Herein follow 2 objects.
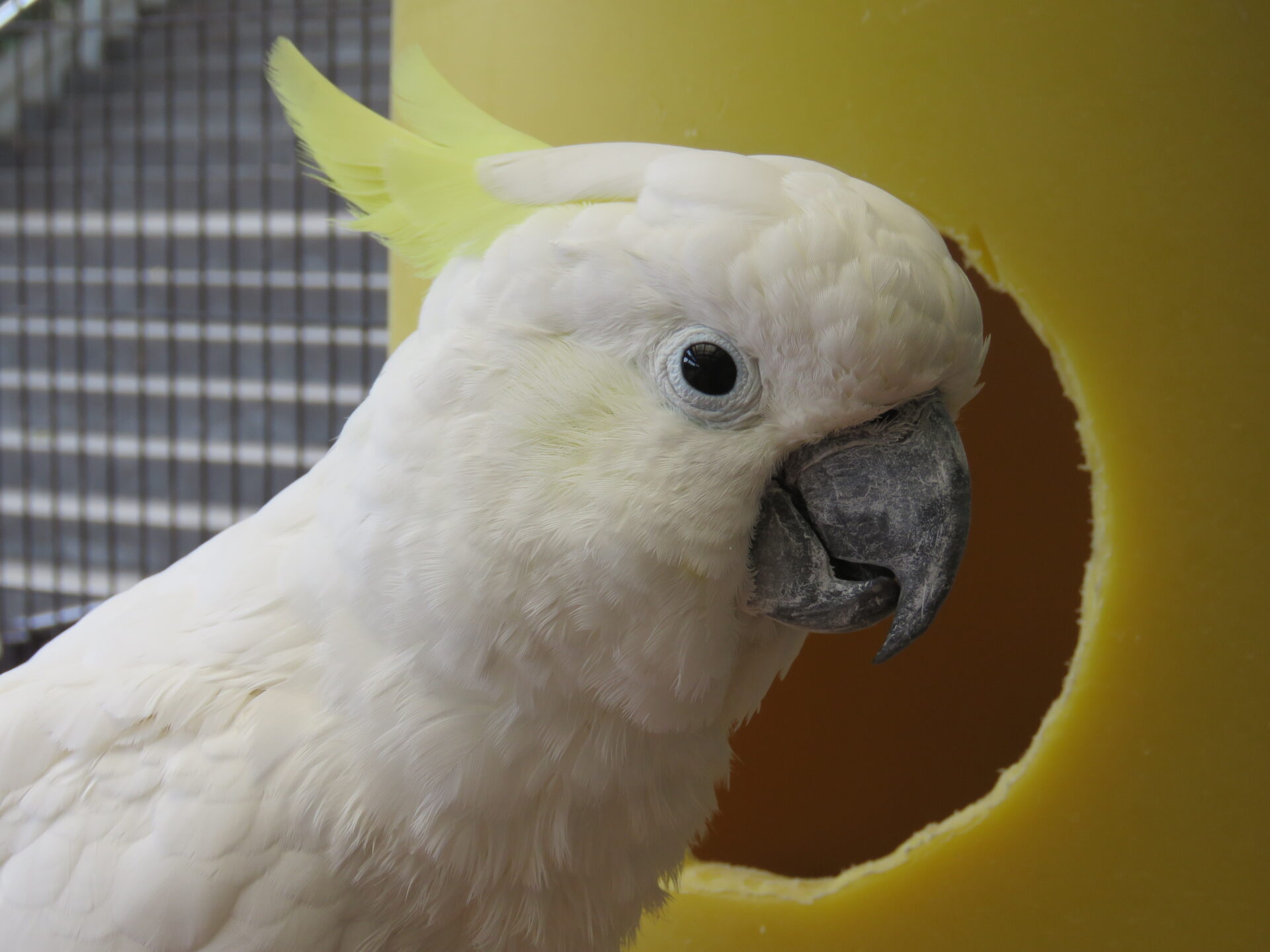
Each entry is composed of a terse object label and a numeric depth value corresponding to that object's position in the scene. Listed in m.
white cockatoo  0.36
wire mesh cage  0.77
